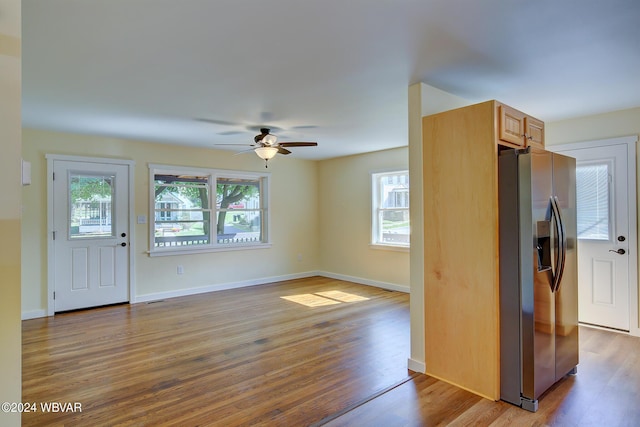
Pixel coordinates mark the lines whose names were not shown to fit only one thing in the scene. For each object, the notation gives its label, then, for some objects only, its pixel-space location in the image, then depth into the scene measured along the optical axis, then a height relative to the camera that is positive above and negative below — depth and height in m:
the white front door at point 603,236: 3.74 -0.24
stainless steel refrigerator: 2.38 -0.42
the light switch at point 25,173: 1.21 +0.15
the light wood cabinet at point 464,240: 2.49 -0.19
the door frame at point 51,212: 4.62 +0.07
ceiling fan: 4.18 +0.84
